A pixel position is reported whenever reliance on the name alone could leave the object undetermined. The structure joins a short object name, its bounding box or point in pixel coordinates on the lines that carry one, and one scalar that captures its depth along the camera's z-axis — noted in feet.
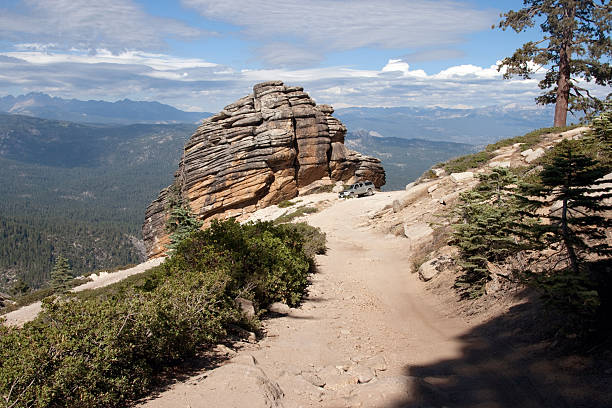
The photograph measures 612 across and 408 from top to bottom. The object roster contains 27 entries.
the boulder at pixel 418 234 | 63.36
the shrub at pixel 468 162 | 96.27
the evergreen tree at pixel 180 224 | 94.63
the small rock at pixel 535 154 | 78.23
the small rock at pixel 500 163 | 82.04
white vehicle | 128.43
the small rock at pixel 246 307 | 30.93
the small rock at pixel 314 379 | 23.26
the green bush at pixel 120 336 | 16.63
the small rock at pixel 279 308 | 36.76
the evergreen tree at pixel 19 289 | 189.98
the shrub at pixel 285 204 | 132.05
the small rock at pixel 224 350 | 25.89
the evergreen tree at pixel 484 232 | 36.35
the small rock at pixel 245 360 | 24.13
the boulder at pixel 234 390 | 19.03
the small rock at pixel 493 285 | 35.76
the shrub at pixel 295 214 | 109.60
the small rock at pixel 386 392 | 20.30
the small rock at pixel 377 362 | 25.84
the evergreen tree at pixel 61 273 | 135.23
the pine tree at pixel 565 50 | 88.74
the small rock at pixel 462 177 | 86.31
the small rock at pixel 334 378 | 23.26
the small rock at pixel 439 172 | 105.06
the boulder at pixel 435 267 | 47.78
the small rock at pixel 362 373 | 23.40
